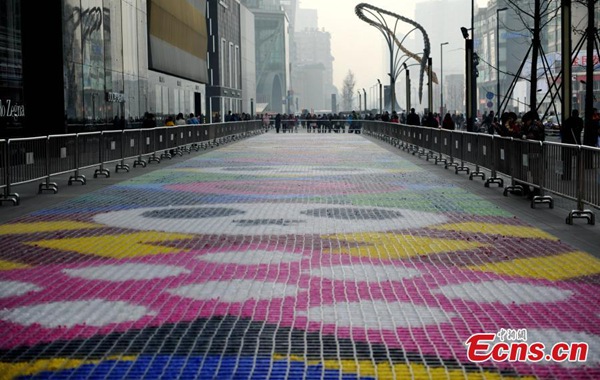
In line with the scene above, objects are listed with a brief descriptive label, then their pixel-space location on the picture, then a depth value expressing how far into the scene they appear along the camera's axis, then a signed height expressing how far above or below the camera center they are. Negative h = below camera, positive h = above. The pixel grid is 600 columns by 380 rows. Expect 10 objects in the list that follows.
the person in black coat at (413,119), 46.72 -0.01
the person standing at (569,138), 15.48 -0.49
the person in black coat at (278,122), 90.18 -0.12
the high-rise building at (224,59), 114.77 +7.50
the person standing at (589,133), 23.95 -0.40
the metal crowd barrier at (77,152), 18.91 -0.71
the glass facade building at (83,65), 31.59 +2.38
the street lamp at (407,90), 70.06 +1.99
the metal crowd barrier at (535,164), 14.37 -0.87
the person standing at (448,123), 37.16 -0.18
